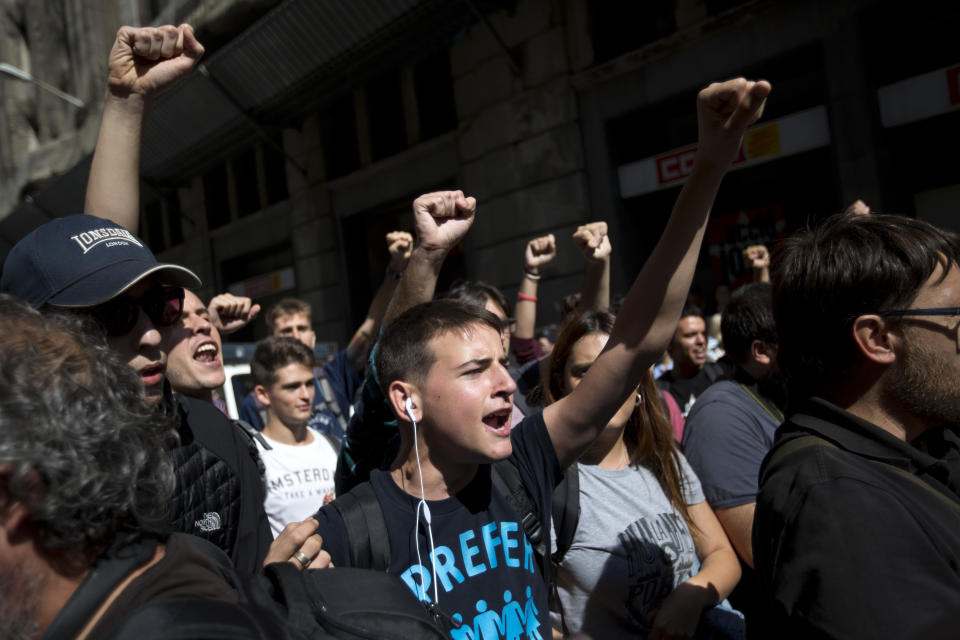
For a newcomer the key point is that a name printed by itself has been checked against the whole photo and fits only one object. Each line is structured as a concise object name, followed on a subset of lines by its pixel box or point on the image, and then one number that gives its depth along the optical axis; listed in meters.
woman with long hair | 2.53
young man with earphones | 1.92
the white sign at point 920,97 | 7.38
